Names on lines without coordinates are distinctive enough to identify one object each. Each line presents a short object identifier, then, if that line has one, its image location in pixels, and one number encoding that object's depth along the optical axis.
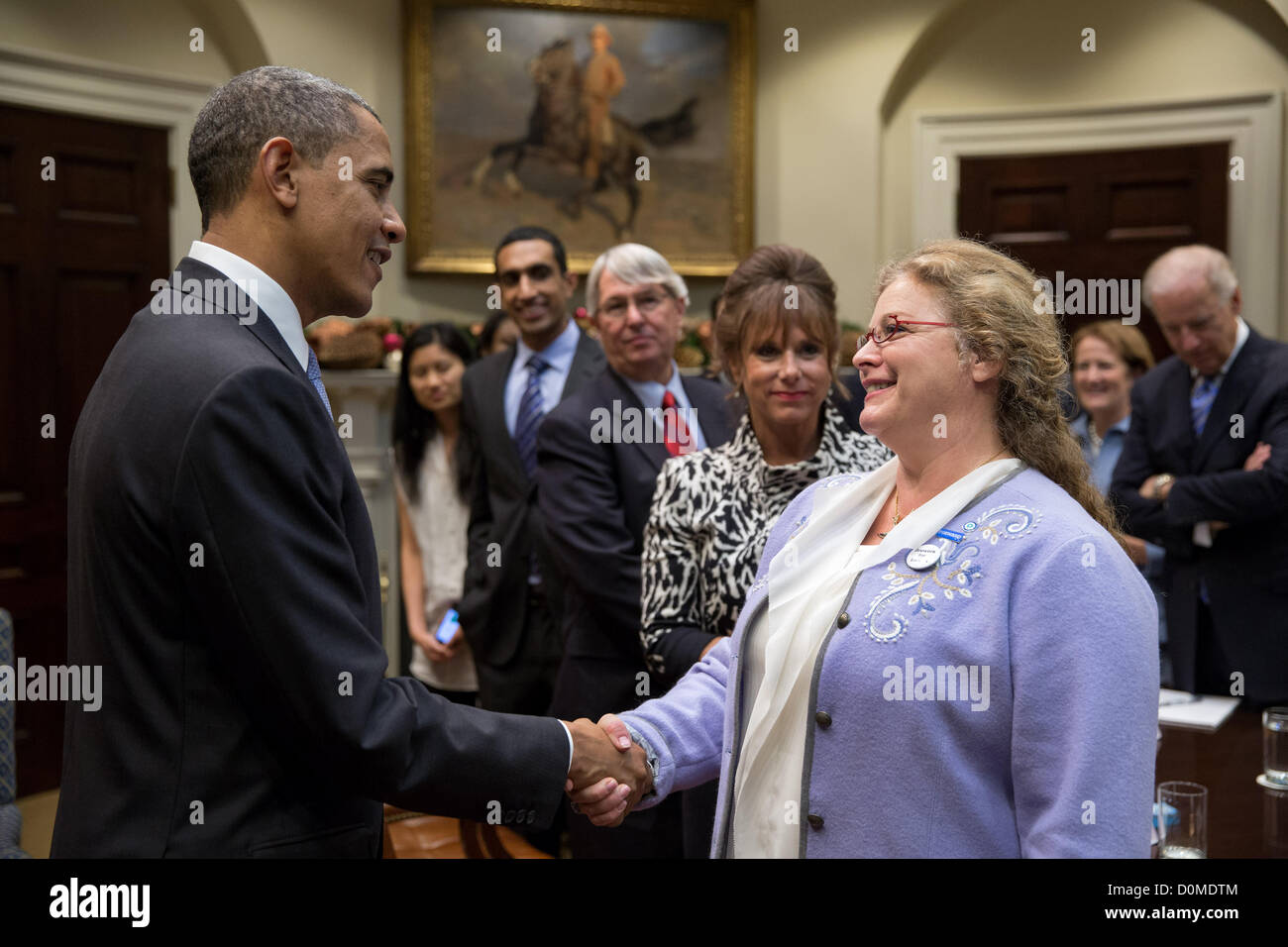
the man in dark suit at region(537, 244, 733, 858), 2.89
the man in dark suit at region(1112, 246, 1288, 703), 3.42
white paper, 2.93
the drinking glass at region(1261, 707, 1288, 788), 2.46
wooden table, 2.18
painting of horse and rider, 6.86
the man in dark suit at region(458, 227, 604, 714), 3.82
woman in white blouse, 4.45
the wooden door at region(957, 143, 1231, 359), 6.91
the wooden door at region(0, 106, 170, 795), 5.42
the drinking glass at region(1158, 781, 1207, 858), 2.10
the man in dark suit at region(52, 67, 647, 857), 1.43
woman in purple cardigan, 1.48
